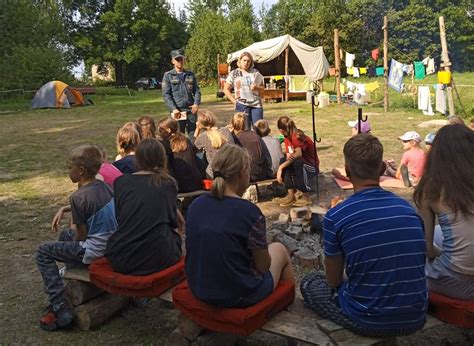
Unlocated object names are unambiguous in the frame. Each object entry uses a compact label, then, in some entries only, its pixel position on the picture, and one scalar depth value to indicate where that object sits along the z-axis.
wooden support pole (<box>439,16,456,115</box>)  11.05
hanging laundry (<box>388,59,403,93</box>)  15.76
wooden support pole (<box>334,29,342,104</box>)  18.60
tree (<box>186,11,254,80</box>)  35.12
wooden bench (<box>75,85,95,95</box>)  28.67
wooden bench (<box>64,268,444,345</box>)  2.27
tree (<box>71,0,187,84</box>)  46.12
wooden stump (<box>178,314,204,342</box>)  2.58
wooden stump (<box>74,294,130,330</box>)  3.15
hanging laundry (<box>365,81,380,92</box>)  18.24
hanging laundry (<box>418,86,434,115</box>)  13.97
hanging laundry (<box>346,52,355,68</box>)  22.56
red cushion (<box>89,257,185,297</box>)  2.85
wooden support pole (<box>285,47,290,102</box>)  21.11
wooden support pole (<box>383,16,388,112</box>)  15.00
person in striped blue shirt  2.19
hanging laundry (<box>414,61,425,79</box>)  24.05
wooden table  21.45
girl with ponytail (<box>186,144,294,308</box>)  2.39
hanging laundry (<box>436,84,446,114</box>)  13.14
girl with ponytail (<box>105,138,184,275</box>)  2.93
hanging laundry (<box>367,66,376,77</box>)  32.38
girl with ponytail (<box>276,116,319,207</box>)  5.84
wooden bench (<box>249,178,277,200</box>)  5.82
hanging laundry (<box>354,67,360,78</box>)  23.62
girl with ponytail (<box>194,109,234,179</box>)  5.53
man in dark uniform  7.20
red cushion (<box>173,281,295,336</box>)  2.38
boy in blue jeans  3.15
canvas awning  21.00
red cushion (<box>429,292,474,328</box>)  2.36
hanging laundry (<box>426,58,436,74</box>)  26.02
